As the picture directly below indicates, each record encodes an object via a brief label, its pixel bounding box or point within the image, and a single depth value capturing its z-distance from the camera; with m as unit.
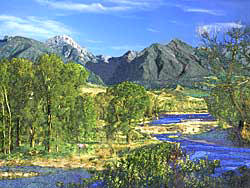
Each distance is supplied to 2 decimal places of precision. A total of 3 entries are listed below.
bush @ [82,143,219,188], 21.47
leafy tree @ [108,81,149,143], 54.88
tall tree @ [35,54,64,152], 43.97
